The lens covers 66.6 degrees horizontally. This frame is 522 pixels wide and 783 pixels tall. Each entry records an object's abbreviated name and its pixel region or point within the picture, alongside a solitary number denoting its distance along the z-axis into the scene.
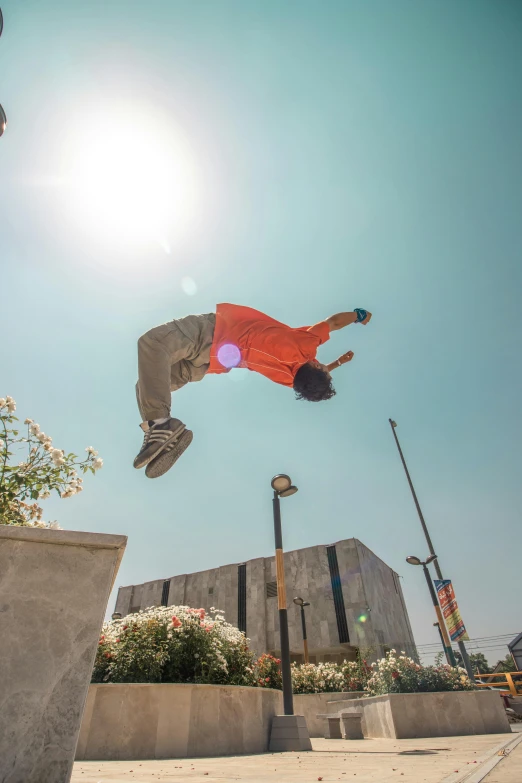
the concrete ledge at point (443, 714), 6.55
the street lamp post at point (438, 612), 12.35
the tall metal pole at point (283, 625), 5.64
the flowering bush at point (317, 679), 12.32
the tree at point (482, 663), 68.21
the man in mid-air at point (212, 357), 2.98
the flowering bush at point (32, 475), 2.98
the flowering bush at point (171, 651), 4.99
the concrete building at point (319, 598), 23.64
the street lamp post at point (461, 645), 11.66
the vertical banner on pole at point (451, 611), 11.99
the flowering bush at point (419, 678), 7.20
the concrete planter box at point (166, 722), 4.06
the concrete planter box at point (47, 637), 1.38
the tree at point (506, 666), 45.48
